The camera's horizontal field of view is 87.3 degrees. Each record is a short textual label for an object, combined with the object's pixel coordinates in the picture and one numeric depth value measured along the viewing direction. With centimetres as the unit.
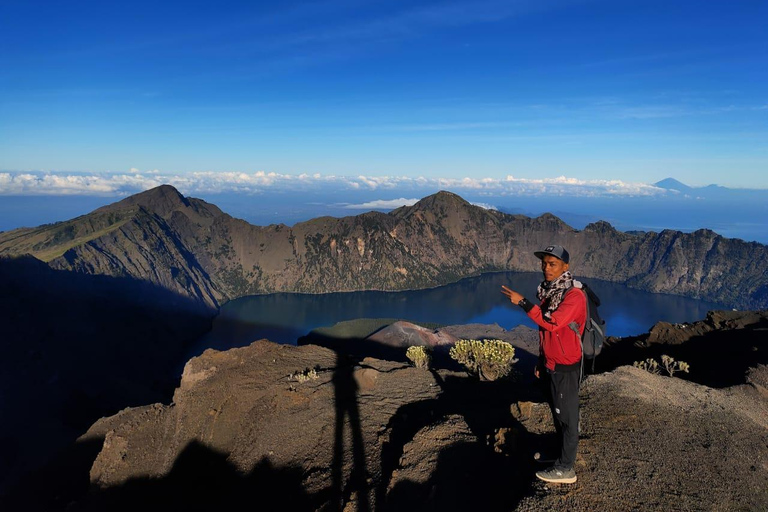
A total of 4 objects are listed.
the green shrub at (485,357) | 2577
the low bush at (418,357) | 3058
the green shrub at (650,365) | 2402
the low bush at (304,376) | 2488
